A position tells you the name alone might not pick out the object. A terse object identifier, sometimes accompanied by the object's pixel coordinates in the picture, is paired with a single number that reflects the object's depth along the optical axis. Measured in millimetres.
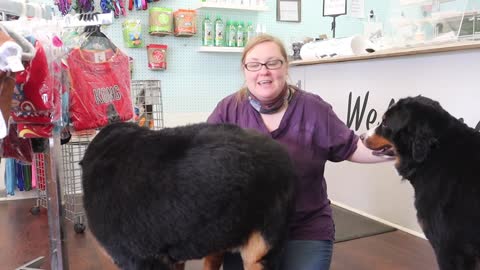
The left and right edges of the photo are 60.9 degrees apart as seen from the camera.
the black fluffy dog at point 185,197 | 981
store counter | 2480
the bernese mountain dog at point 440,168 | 1516
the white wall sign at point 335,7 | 3678
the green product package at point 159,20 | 3770
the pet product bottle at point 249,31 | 4227
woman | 1620
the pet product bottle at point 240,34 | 4164
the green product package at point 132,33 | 3707
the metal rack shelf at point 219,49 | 4045
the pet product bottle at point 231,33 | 4129
